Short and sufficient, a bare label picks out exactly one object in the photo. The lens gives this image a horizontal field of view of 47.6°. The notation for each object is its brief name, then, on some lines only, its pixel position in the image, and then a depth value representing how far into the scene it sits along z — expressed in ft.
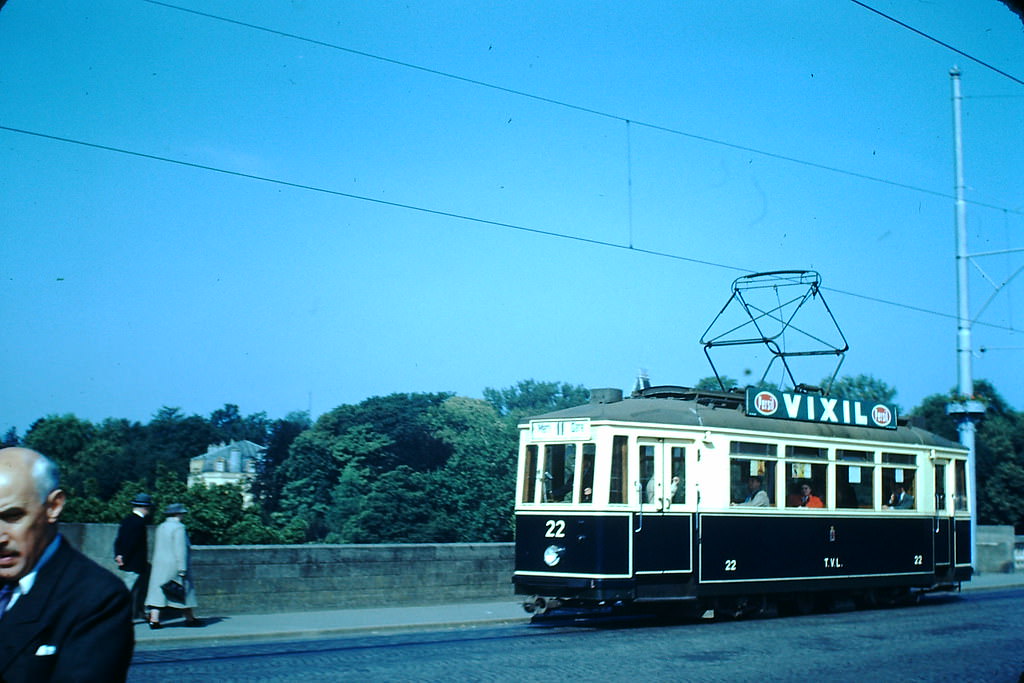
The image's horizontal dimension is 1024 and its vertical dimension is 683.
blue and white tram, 52.49
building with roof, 298.80
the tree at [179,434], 189.88
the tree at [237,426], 216.78
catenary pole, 90.58
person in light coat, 47.06
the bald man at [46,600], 10.46
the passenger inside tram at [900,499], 67.06
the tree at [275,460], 179.22
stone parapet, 52.16
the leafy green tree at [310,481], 161.79
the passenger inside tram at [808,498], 60.45
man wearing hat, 46.73
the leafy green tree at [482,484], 129.39
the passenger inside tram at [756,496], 57.57
